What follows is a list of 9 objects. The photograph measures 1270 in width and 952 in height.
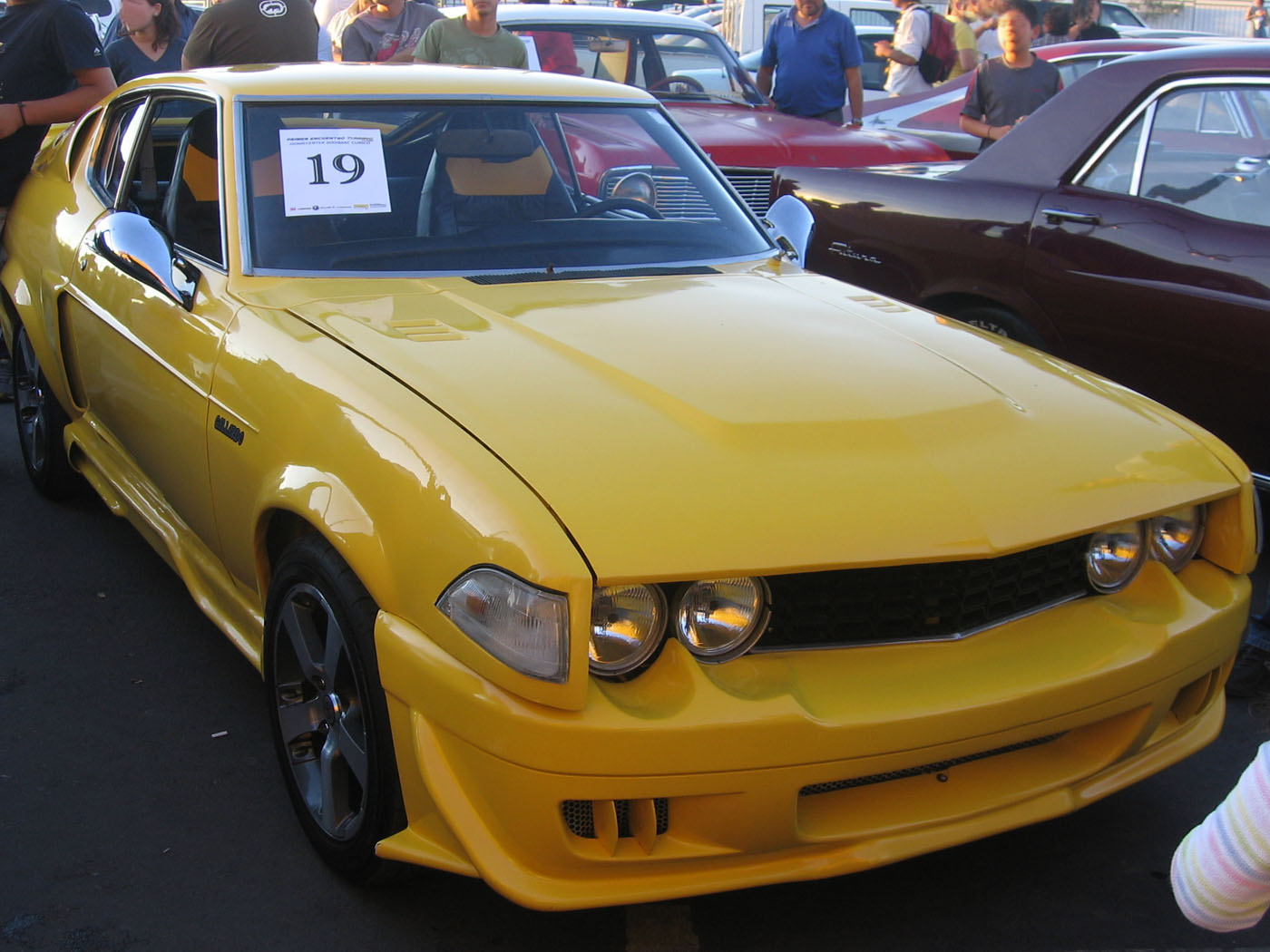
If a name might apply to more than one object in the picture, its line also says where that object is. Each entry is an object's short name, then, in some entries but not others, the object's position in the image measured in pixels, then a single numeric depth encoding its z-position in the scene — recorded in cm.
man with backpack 1091
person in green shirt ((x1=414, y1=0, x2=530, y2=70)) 698
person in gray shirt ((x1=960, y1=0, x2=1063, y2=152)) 707
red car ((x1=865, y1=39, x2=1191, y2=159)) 754
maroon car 384
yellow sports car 204
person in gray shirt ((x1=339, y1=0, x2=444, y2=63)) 763
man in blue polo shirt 854
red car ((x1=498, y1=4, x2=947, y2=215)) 704
